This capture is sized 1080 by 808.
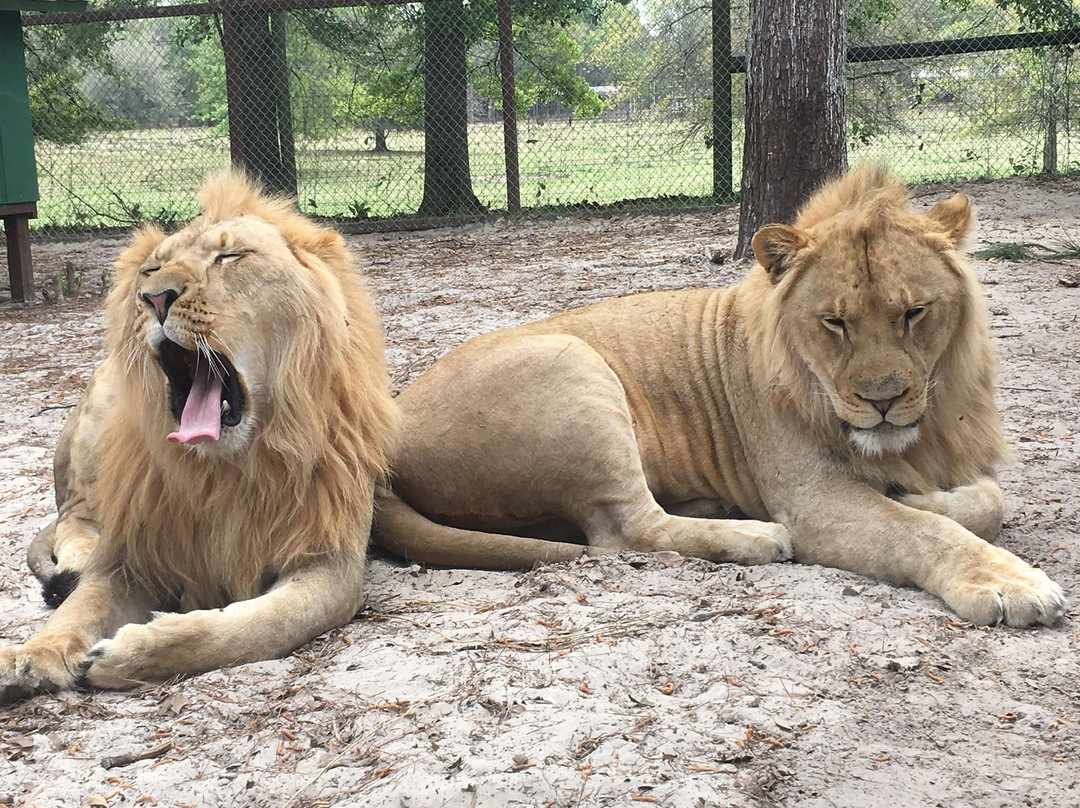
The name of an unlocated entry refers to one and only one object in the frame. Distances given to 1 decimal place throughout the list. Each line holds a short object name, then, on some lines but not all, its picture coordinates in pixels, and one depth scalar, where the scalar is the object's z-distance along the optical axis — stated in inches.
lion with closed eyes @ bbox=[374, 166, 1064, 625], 140.6
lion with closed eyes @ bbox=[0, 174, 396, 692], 129.2
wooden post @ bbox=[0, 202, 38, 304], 365.7
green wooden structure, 356.9
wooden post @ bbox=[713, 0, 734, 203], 447.0
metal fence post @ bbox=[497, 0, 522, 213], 447.5
